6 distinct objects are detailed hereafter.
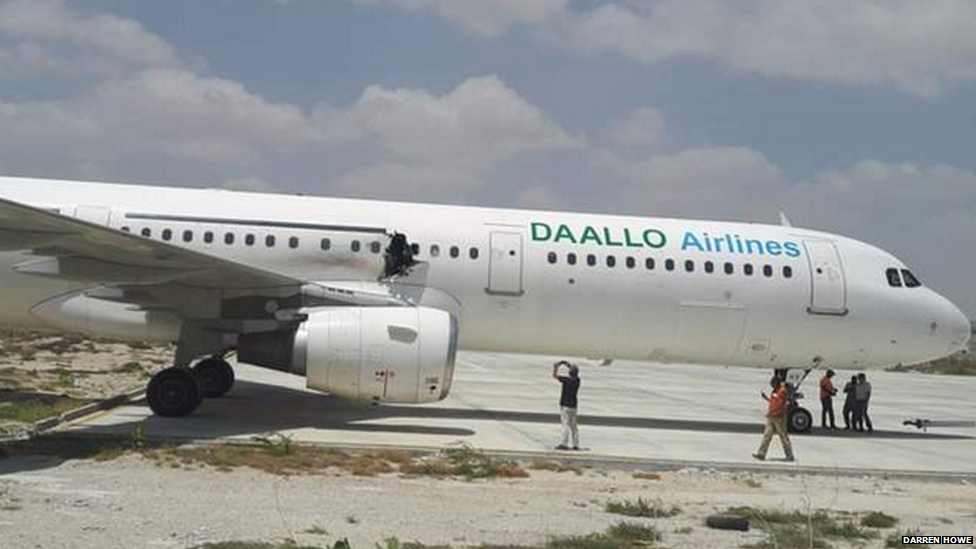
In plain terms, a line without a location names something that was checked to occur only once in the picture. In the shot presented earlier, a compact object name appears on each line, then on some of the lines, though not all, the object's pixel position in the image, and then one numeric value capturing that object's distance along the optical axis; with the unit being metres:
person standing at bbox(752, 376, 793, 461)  14.44
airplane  14.41
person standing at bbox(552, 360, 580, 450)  14.32
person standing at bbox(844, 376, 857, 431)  19.72
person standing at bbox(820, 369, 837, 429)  19.69
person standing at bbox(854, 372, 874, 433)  19.50
